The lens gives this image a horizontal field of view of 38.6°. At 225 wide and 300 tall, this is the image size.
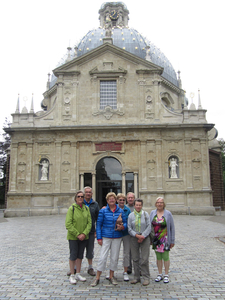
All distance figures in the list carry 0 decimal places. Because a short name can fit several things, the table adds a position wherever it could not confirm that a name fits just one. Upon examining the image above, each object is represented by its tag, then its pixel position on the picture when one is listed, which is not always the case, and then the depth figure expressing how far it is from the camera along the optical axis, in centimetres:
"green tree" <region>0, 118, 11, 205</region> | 5188
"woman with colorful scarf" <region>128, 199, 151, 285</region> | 754
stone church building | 2789
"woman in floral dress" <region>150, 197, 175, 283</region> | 761
